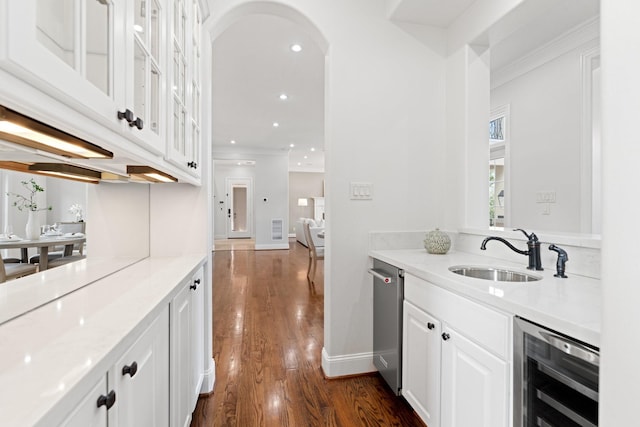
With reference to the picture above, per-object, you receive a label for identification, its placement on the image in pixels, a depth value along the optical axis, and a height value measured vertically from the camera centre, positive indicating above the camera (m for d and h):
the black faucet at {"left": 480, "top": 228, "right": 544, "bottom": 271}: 1.54 -0.19
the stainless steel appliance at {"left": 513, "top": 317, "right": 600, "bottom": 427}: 0.85 -0.49
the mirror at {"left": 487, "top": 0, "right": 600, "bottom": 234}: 2.69 +0.94
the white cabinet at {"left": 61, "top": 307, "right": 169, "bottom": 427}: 0.63 -0.45
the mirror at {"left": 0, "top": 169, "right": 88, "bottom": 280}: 0.83 +0.01
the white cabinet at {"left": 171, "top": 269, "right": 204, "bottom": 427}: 1.28 -0.66
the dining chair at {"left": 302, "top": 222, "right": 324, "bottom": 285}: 4.83 -0.68
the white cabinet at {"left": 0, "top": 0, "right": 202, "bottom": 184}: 0.50 +0.32
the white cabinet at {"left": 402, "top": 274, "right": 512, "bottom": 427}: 1.09 -0.61
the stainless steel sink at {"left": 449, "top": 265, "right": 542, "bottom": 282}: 1.63 -0.33
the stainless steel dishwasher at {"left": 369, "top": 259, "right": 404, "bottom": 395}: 1.82 -0.68
